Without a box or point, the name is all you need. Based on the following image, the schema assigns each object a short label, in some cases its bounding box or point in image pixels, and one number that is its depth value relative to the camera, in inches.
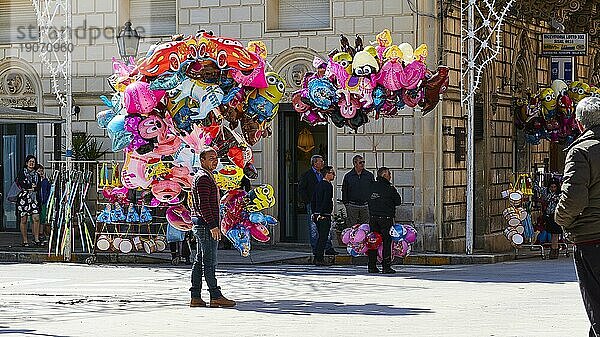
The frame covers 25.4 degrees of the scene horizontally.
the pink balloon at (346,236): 901.8
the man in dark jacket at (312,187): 949.2
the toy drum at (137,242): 967.6
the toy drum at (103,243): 959.6
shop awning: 826.2
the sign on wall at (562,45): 1197.0
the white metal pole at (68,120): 940.0
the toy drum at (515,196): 1016.9
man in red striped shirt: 609.3
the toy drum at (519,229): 1018.7
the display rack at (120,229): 963.3
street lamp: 1005.8
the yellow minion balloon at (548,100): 1114.1
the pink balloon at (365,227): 887.7
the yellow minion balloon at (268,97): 866.1
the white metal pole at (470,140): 969.5
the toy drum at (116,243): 963.3
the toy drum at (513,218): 1019.9
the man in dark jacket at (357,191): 982.4
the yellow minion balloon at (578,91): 1141.7
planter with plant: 1106.7
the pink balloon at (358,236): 887.1
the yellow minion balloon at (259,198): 856.3
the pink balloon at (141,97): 839.7
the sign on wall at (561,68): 1251.2
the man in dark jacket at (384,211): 854.5
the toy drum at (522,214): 1022.0
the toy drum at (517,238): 1013.3
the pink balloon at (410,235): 906.1
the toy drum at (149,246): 966.4
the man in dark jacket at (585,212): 398.6
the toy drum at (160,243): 966.4
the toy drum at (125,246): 962.1
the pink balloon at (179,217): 860.6
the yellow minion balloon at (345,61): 872.9
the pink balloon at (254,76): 847.1
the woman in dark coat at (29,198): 1067.9
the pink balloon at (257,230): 845.8
